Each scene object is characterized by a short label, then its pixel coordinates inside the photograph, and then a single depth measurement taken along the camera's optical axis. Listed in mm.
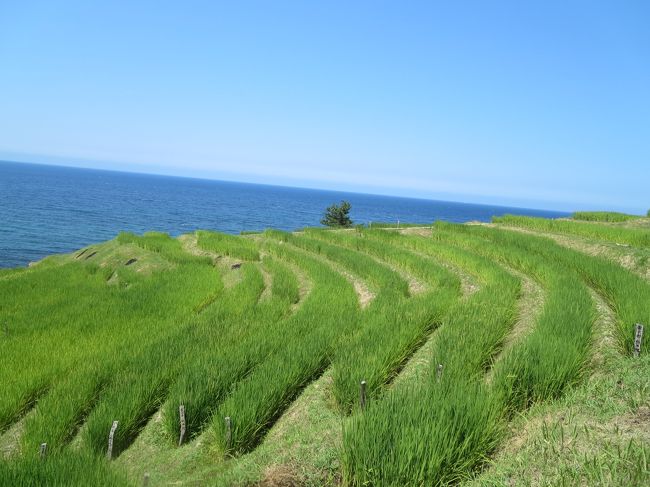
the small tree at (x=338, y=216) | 39938
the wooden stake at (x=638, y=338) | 5773
